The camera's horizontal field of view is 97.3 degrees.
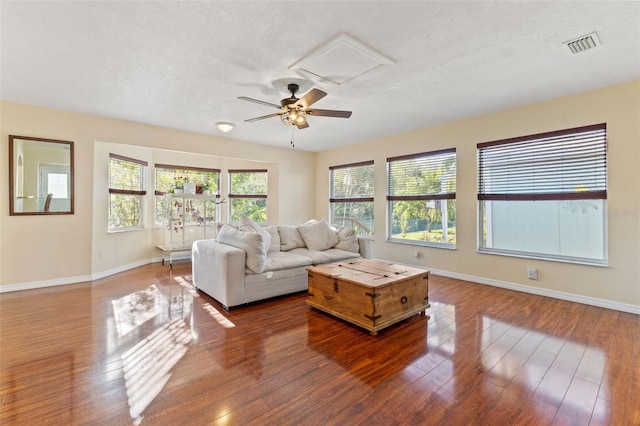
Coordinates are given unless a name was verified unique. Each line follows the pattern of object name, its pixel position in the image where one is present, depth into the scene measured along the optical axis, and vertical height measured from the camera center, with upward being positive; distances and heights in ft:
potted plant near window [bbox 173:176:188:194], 17.62 +2.02
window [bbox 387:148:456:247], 15.19 +0.85
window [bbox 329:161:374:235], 19.36 +1.24
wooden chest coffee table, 8.31 -2.57
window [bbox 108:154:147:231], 15.88 +1.35
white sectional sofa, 10.21 -1.88
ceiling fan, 9.29 +3.59
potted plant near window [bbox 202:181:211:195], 19.19 +1.83
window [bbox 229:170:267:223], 21.38 +1.47
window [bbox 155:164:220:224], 19.08 +2.47
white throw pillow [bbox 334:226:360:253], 14.26 -1.39
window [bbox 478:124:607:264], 10.93 +0.74
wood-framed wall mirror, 12.18 +1.71
